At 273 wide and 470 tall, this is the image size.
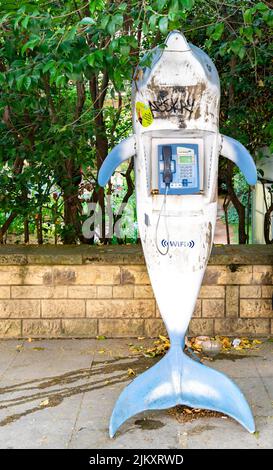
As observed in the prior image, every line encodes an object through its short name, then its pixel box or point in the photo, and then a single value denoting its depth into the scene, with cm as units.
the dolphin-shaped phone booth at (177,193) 427
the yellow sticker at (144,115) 434
